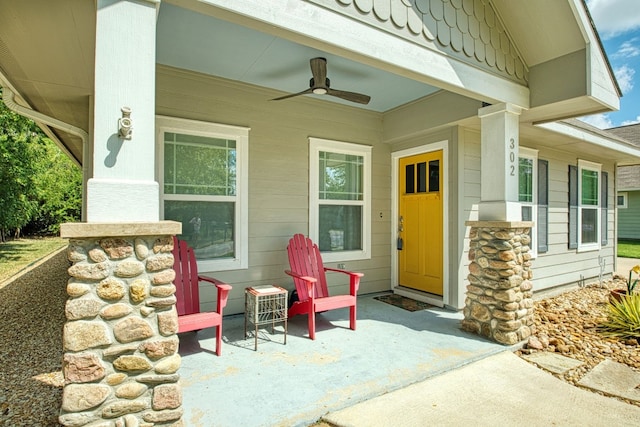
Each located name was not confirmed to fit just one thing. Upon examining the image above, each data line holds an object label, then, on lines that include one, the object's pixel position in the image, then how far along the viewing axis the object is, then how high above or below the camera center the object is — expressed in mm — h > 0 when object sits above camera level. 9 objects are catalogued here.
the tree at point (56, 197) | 14078 +671
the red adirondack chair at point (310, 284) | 3488 -779
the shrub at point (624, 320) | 3830 -1225
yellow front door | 4848 -137
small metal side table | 3283 -911
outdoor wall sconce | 1784 +462
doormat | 4656 -1260
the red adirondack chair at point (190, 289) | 2987 -702
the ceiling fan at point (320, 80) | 3461 +1373
